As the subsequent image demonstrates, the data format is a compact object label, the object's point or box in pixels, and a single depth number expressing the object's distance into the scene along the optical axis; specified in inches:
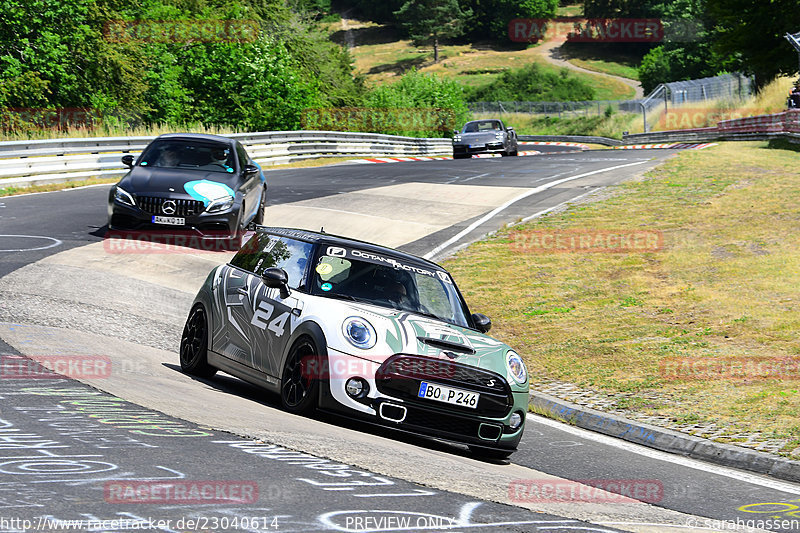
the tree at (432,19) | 5856.3
